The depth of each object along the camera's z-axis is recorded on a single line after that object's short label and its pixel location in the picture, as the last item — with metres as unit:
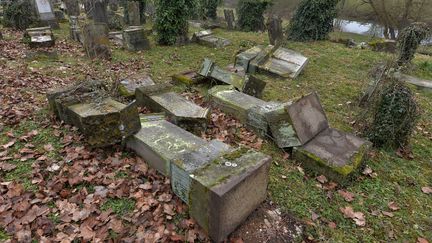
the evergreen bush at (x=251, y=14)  15.20
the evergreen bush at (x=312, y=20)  10.73
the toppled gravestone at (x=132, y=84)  5.30
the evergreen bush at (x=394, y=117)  4.41
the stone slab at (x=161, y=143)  3.48
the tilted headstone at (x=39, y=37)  8.71
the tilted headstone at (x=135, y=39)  9.09
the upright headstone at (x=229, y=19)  16.36
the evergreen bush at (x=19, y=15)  10.79
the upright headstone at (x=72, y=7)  13.91
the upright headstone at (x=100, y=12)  10.97
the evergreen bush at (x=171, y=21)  9.55
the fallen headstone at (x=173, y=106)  4.50
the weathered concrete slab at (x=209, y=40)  10.02
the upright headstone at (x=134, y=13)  11.59
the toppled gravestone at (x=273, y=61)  7.61
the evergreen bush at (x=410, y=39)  6.75
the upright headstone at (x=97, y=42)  7.95
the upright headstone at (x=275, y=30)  9.77
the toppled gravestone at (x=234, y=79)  5.93
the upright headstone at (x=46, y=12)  11.36
